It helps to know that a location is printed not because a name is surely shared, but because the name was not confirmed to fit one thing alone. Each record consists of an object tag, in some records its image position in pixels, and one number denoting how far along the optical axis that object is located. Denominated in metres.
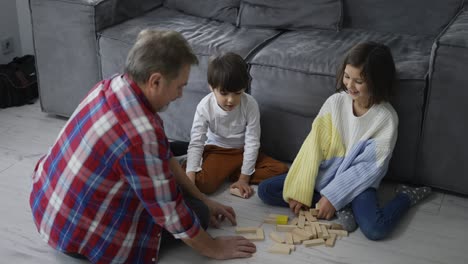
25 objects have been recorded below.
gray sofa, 2.31
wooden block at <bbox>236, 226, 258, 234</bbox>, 2.19
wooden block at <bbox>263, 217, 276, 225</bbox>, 2.25
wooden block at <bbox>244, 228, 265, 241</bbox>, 2.14
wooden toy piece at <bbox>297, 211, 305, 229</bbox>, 2.21
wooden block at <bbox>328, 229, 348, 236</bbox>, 2.17
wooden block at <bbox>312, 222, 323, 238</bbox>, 2.15
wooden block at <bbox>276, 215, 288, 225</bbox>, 2.24
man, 1.72
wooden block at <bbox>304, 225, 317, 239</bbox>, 2.15
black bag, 3.18
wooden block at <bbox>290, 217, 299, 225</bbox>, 2.24
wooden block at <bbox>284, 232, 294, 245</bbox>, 2.12
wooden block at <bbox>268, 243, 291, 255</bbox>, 2.07
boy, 2.43
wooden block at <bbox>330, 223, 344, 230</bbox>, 2.21
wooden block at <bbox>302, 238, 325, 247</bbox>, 2.11
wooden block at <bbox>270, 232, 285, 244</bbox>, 2.13
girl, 2.23
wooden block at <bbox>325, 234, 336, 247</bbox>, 2.11
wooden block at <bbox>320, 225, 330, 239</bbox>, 2.14
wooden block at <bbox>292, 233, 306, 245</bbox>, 2.13
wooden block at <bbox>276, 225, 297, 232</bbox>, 2.20
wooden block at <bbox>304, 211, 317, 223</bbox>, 2.25
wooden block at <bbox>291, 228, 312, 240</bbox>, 2.14
